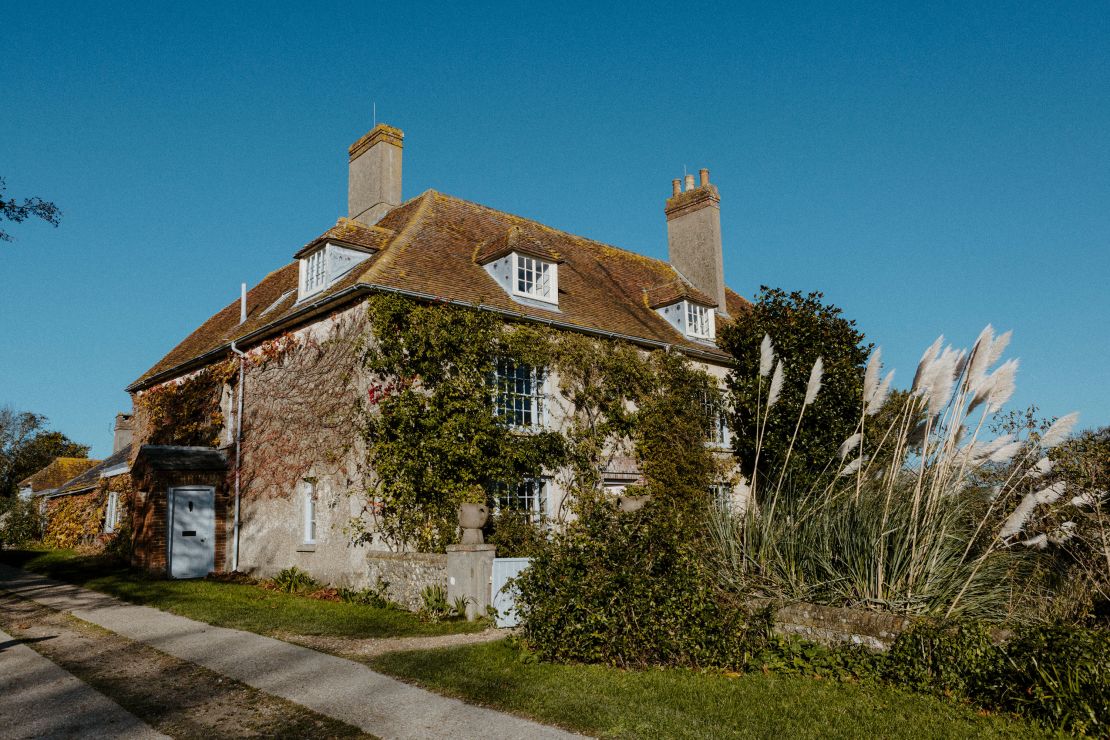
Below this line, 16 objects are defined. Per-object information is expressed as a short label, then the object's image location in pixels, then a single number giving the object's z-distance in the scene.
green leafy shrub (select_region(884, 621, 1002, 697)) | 6.39
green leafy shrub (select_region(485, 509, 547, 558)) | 12.52
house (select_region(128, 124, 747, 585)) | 14.61
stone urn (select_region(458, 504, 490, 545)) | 11.27
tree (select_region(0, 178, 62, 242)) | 12.66
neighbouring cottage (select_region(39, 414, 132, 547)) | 22.86
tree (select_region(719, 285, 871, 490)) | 17.30
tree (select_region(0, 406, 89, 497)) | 51.97
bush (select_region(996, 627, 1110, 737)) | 5.66
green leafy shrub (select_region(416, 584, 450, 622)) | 11.23
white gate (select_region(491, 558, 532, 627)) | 10.84
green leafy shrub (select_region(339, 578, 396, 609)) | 12.62
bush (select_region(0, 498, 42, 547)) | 28.97
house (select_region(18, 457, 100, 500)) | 39.95
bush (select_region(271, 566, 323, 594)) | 14.62
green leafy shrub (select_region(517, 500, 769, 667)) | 7.66
